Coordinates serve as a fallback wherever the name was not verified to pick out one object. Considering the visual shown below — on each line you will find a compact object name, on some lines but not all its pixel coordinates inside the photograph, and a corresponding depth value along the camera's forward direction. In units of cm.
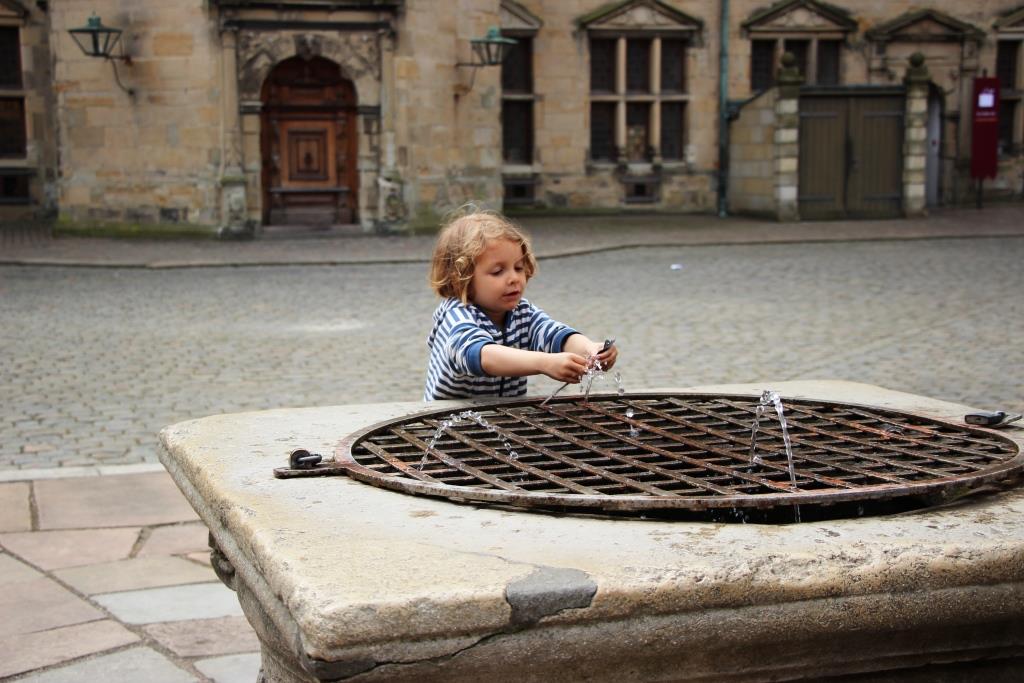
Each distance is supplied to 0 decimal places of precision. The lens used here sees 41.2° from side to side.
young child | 412
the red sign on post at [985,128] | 2714
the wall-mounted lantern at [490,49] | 2138
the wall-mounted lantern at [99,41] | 2009
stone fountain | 230
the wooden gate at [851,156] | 2391
